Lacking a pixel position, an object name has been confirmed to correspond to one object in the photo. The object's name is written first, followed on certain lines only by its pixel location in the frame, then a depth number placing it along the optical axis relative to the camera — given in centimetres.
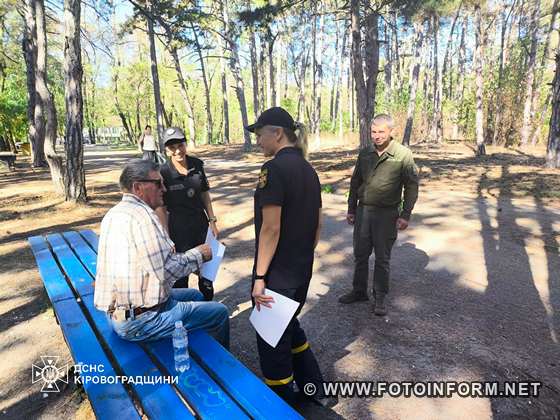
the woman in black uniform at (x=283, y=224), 212
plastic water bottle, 208
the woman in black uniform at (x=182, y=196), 334
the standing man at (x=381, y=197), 354
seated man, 211
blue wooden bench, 177
